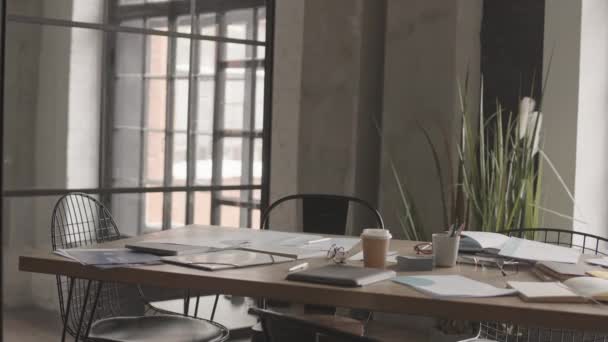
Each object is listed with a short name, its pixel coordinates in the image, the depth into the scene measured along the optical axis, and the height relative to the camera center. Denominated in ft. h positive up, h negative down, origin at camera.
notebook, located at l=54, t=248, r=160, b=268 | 6.24 -1.06
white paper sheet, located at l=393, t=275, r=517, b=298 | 5.49 -1.05
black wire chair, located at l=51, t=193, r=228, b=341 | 7.68 -2.01
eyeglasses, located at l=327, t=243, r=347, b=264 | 6.70 -1.03
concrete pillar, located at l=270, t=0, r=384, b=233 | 14.10 +0.89
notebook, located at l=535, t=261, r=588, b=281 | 6.26 -1.00
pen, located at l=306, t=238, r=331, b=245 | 7.73 -1.02
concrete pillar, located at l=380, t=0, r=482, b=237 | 13.26 +1.03
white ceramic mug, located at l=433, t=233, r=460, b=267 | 6.71 -0.90
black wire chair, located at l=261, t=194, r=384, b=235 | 10.35 -0.97
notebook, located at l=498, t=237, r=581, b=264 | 6.97 -0.97
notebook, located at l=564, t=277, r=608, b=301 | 5.45 -1.00
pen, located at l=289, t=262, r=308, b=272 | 6.28 -1.05
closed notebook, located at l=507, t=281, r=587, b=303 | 5.40 -1.03
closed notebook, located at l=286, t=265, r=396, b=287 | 5.70 -1.02
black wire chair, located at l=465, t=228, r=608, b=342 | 8.40 -2.05
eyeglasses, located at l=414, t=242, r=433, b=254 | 7.43 -1.02
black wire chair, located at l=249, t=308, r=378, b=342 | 3.96 -1.02
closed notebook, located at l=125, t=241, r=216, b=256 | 6.82 -1.03
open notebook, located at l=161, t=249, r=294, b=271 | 6.35 -1.06
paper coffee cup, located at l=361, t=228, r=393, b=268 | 6.47 -0.87
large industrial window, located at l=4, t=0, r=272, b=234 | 11.48 +0.51
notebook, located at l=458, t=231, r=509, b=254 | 7.36 -0.93
